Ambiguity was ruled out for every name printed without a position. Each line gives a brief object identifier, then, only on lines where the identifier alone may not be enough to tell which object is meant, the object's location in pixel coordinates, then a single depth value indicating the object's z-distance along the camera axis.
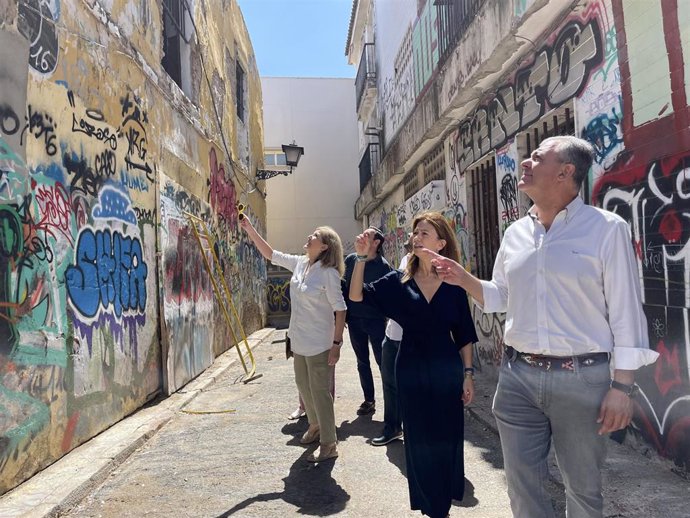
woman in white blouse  3.96
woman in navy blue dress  2.68
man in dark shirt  4.52
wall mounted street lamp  13.25
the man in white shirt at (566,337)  1.90
